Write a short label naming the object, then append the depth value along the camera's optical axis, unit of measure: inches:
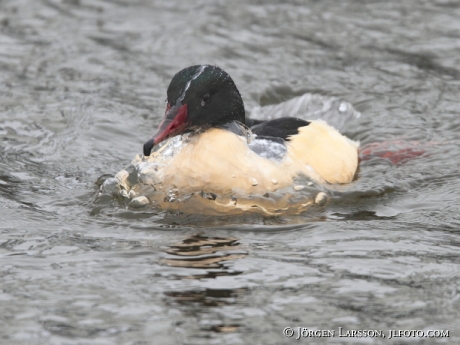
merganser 503.5
